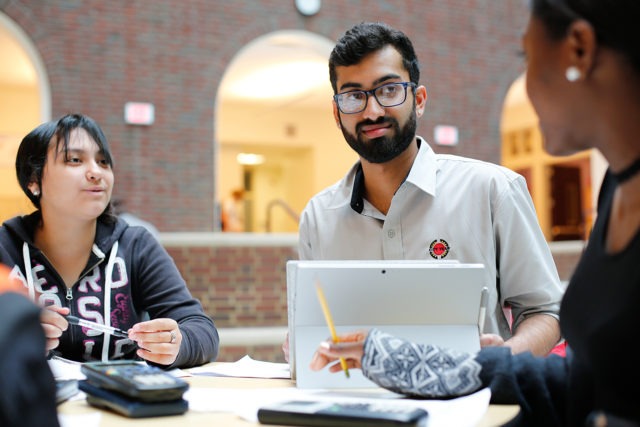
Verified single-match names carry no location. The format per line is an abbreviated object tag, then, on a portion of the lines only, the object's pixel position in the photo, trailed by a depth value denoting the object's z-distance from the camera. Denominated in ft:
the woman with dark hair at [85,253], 6.67
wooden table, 3.84
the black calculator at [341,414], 3.53
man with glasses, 6.50
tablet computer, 4.70
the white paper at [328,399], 3.91
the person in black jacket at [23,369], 1.94
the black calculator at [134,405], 3.94
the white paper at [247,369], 5.57
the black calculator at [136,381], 3.97
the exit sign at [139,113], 22.85
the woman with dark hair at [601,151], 2.98
